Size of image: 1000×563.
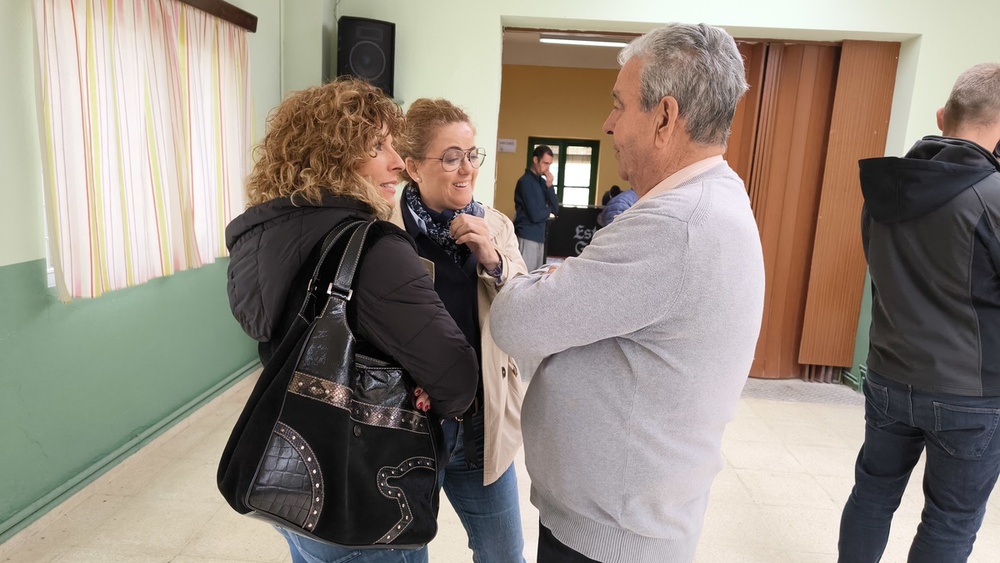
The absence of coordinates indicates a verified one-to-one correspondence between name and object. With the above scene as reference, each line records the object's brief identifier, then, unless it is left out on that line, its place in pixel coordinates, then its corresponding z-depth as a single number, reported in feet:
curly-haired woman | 3.22
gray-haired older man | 2.94
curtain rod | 9.85
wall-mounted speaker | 12.76
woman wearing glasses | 4.36
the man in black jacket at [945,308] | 5.14
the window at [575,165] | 31.09
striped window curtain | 7.29
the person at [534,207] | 20.06
